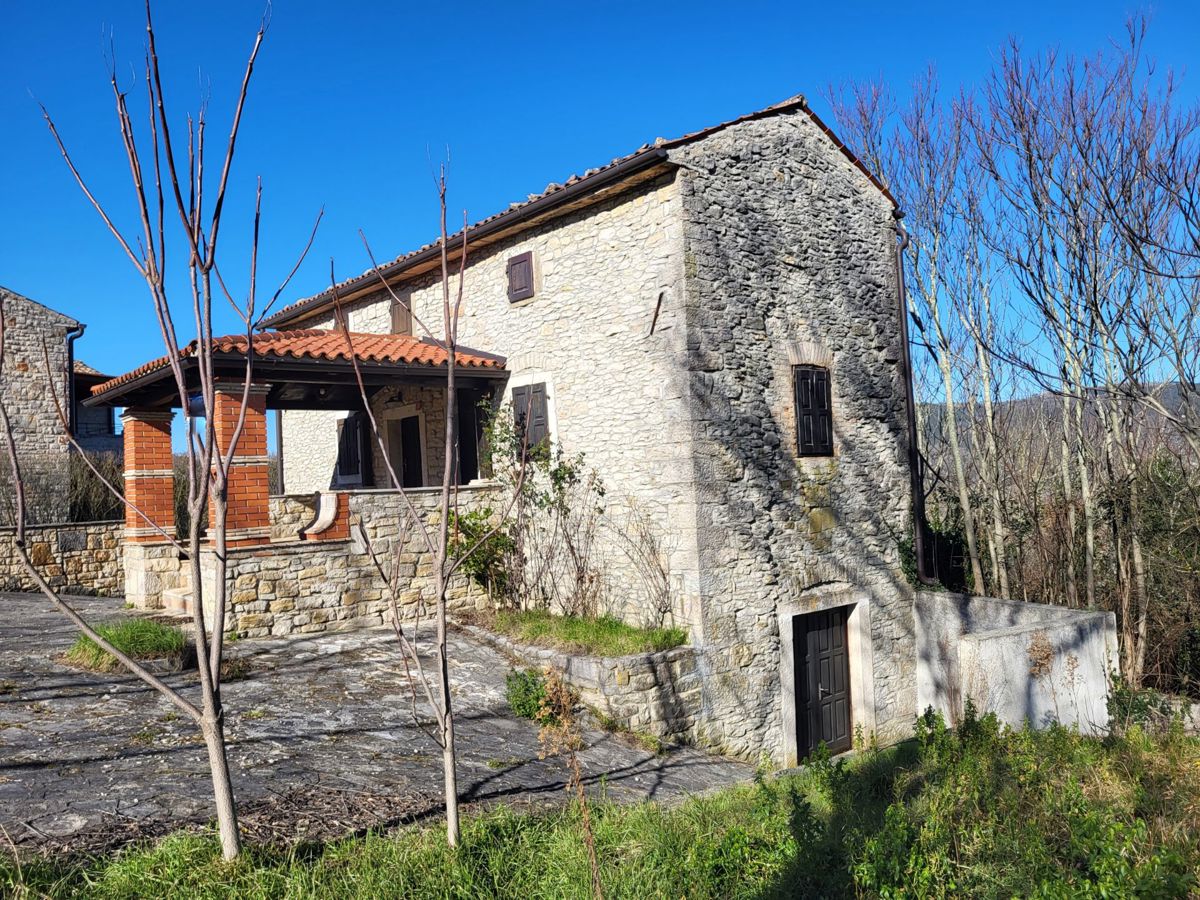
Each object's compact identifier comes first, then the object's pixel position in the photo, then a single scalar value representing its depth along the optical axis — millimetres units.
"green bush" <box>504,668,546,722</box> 7348
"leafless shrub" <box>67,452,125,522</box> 14680
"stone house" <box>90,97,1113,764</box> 8727
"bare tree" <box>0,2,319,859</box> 3004
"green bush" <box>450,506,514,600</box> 10172
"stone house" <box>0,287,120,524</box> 18047
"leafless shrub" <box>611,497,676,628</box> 8773
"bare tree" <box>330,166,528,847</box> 3592
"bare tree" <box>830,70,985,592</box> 11469
